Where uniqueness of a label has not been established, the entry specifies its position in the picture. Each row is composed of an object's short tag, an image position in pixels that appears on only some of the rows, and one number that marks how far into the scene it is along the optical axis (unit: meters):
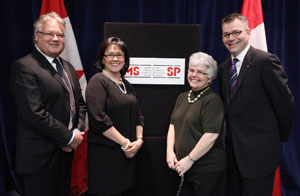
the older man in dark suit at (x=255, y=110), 1.63
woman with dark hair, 1.68
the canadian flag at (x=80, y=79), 2.61
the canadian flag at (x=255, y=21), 2.56
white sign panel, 2.09
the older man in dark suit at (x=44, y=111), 1.58
